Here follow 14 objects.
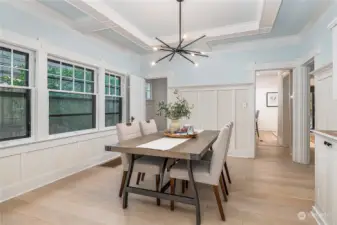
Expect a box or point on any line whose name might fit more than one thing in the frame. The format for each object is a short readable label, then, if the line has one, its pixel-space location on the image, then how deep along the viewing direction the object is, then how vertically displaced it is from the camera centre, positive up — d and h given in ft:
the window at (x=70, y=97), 11.12 +0.85
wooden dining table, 6.51 -1.38
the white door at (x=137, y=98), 16.62 +1.12
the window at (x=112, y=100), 15.30 +0.88
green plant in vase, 9.94 -0.05
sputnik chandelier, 10.02 +3.02
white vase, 10.29 -0.72
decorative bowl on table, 9.46 -1.09
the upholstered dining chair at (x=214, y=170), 6.91 -2.10
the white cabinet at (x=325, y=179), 5.58 -2.08
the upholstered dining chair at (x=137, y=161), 8.06 -2.10
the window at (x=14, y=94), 8.84 +0.76
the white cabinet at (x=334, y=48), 6.22 +1.96
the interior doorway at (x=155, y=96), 23.66 +1.74
